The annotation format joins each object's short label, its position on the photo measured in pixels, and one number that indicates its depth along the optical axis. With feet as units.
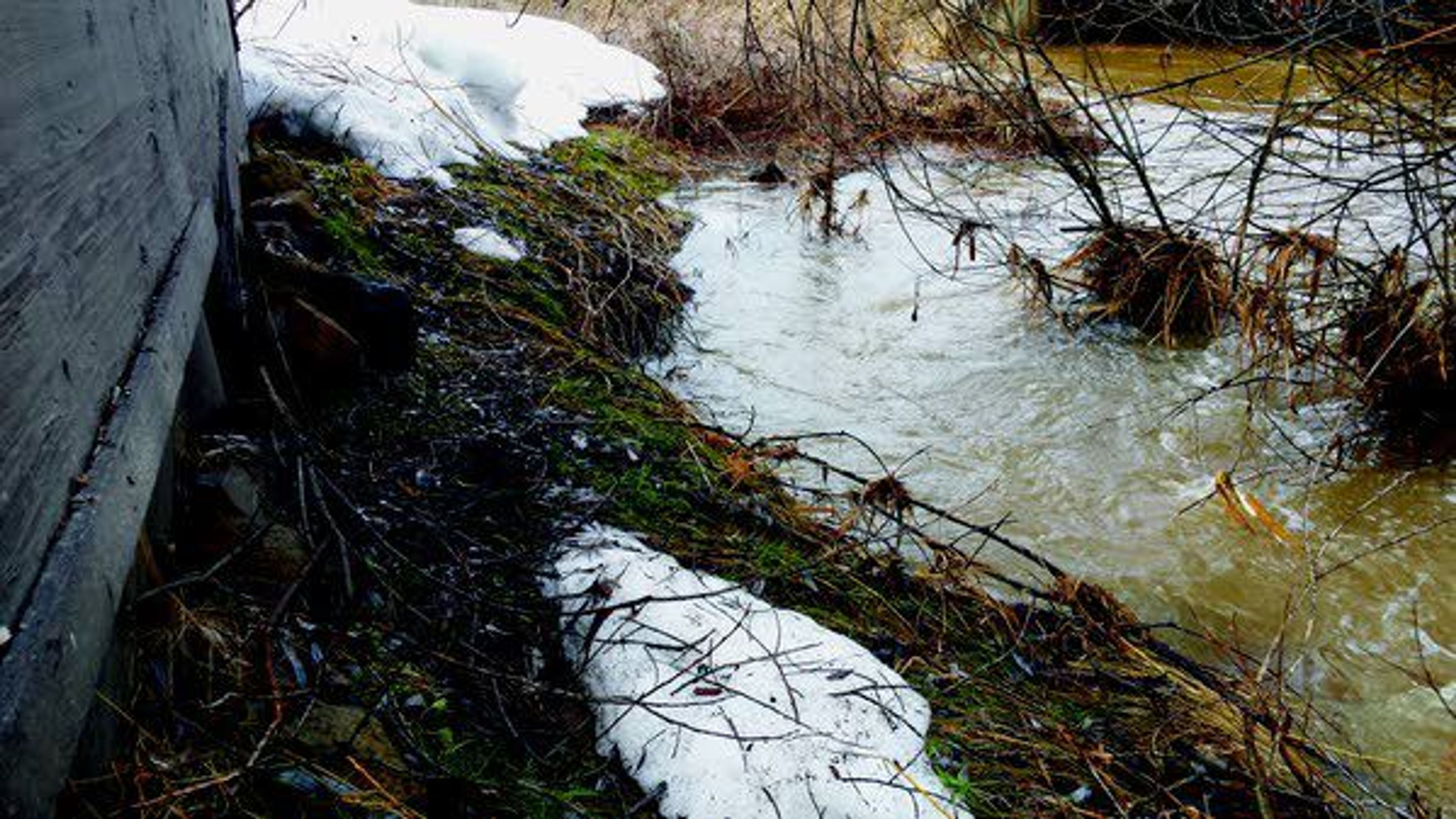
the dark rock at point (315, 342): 8.41
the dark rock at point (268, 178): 11.74
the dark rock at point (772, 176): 25.48
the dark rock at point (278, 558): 6.07
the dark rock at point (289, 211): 11.02
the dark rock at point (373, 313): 9.18
